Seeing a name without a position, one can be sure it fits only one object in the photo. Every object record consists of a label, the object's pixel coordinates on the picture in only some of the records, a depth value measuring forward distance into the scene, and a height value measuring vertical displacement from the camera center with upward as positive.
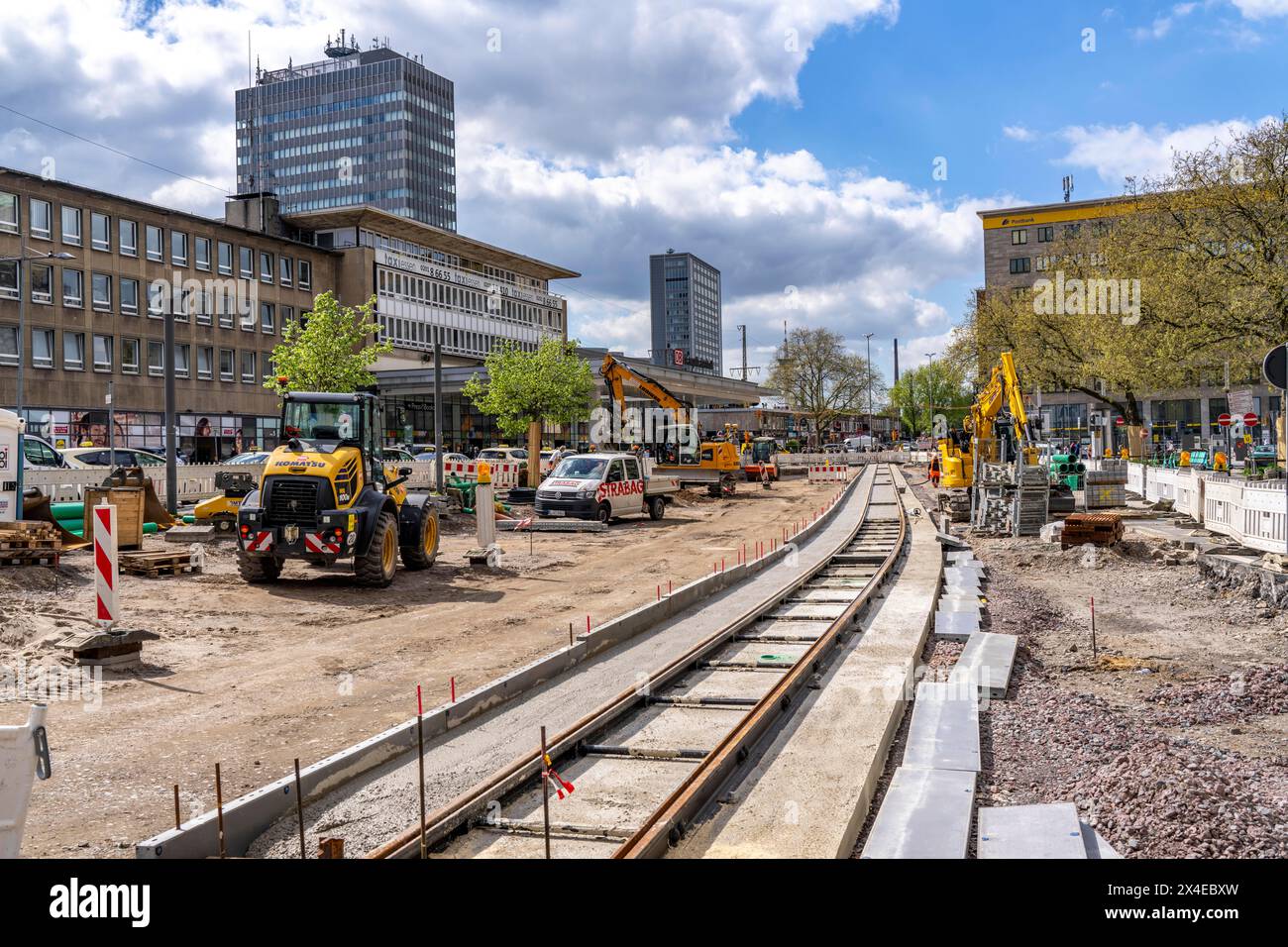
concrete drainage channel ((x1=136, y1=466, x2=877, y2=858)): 5.70 -2.10
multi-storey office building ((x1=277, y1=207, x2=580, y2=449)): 65.81 +11.38
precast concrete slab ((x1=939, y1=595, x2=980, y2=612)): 13.95 -2.13
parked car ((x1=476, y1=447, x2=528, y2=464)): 47.19 +0.08
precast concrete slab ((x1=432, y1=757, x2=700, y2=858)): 6.00 -2.26
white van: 26.59 -0.92
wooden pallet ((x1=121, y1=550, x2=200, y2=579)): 16.08 -1.66
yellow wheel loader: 15.12 -0.62
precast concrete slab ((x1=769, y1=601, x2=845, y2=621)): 13.72 -2.18
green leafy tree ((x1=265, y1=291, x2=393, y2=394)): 38.91 +3.92
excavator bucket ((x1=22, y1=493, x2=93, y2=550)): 17.62 -0.90
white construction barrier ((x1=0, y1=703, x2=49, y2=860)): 3.92 -1.18
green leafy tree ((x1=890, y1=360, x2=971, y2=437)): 114.38 +6.06
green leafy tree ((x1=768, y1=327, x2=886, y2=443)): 93.38 +6.97
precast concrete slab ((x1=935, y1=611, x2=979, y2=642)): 12.16 -2.15
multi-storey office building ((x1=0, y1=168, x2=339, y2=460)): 45.06 +7.23
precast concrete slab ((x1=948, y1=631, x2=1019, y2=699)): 9.58 -2.15
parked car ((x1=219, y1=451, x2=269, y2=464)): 28.77 +0.01
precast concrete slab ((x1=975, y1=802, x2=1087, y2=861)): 5.49 -2.15
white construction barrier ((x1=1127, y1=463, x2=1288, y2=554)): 18.20 -1.21
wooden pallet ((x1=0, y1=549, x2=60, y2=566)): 14.84 -1.42
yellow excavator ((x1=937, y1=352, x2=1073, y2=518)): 26.09 +0.27
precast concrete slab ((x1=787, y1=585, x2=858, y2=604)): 15.19 -2.16
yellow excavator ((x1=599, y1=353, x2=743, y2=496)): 38.56 -0.04
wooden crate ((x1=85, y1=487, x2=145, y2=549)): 17.16 -0.95
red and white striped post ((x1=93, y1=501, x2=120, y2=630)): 10.37 -1.06
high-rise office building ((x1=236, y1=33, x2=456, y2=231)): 140.75 +45.44
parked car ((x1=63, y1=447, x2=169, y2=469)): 27.28 +0.08
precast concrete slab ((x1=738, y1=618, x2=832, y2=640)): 12.38 -2.20
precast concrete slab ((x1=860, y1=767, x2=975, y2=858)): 5.68 -2.20
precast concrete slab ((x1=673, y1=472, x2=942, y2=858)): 5.99 -2.24
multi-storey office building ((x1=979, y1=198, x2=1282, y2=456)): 73.08 +4.72
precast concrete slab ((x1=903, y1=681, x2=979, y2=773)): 7.33 -2.20
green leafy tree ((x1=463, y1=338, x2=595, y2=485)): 53.84 +3.58
